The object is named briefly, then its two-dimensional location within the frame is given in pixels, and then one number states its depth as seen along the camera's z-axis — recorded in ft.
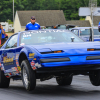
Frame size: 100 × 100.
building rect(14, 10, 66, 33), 297.84
